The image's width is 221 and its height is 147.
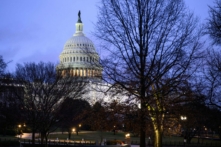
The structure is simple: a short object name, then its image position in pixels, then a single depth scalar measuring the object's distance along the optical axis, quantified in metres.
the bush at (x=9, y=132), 69.12
